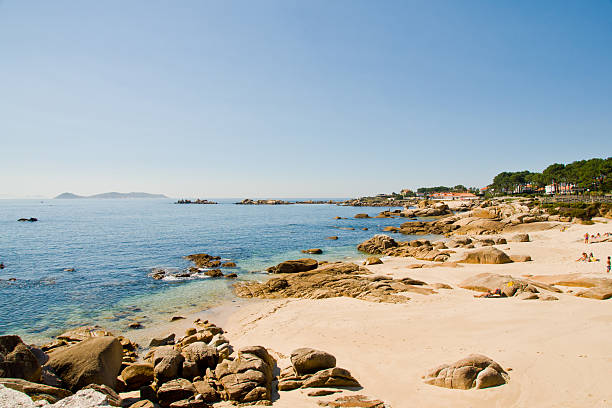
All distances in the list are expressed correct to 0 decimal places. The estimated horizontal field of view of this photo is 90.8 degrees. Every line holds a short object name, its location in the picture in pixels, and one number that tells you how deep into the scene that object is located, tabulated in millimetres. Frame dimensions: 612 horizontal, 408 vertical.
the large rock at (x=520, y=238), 40969
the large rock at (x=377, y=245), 40403
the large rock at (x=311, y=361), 9875
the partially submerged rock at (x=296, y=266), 29953
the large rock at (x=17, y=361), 7547
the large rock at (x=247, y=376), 8648
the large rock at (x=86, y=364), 8734
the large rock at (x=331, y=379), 9312
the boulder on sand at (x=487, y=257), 29406
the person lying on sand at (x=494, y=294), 18672
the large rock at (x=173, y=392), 8578
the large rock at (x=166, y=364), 9701
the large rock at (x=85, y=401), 5425
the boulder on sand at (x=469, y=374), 8909
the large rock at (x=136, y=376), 9758
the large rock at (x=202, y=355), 10641
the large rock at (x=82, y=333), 15168
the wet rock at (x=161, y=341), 14812
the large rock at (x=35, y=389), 6297
